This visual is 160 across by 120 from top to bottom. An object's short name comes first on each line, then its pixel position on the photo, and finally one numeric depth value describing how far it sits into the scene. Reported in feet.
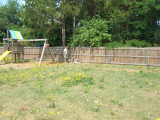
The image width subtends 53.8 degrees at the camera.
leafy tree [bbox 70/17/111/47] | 52.06
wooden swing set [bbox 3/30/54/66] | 49.32
